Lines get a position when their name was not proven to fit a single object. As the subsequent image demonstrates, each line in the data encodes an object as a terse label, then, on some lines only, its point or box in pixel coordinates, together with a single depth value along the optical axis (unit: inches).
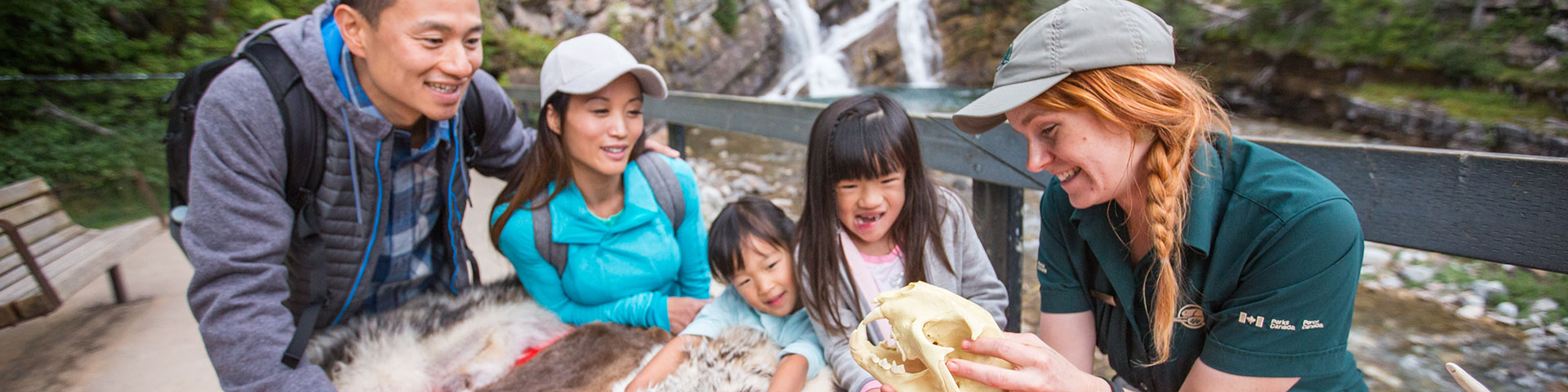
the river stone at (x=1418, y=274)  160.2
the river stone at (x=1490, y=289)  147.5
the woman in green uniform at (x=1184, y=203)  52.2
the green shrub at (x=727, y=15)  583.2
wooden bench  105.7
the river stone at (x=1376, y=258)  171.6
